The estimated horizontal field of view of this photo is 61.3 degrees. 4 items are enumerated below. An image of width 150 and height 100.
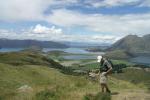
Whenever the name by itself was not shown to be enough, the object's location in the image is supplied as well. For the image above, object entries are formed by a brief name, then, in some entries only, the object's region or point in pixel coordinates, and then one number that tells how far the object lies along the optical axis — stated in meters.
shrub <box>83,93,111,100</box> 7.09
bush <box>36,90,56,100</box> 7.81
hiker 7.90
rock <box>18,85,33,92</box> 9.59
